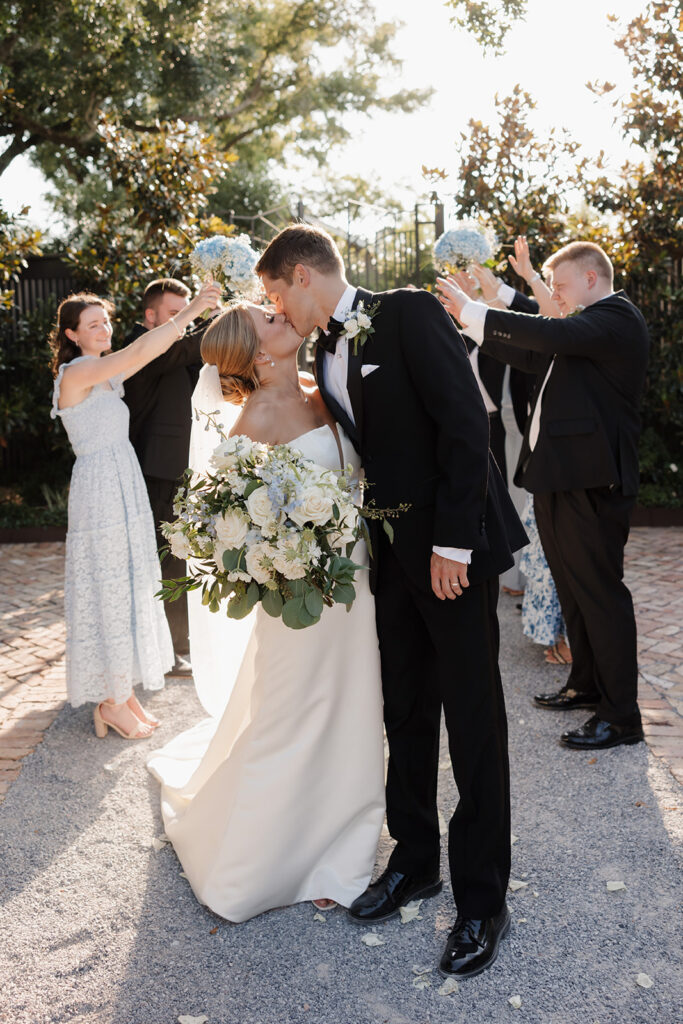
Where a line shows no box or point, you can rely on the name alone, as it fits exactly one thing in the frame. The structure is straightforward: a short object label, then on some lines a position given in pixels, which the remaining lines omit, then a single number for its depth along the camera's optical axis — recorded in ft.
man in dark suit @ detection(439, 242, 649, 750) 14.73
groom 9.50
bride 10.72
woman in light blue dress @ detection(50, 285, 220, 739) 15.96
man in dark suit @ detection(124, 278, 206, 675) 18.94
